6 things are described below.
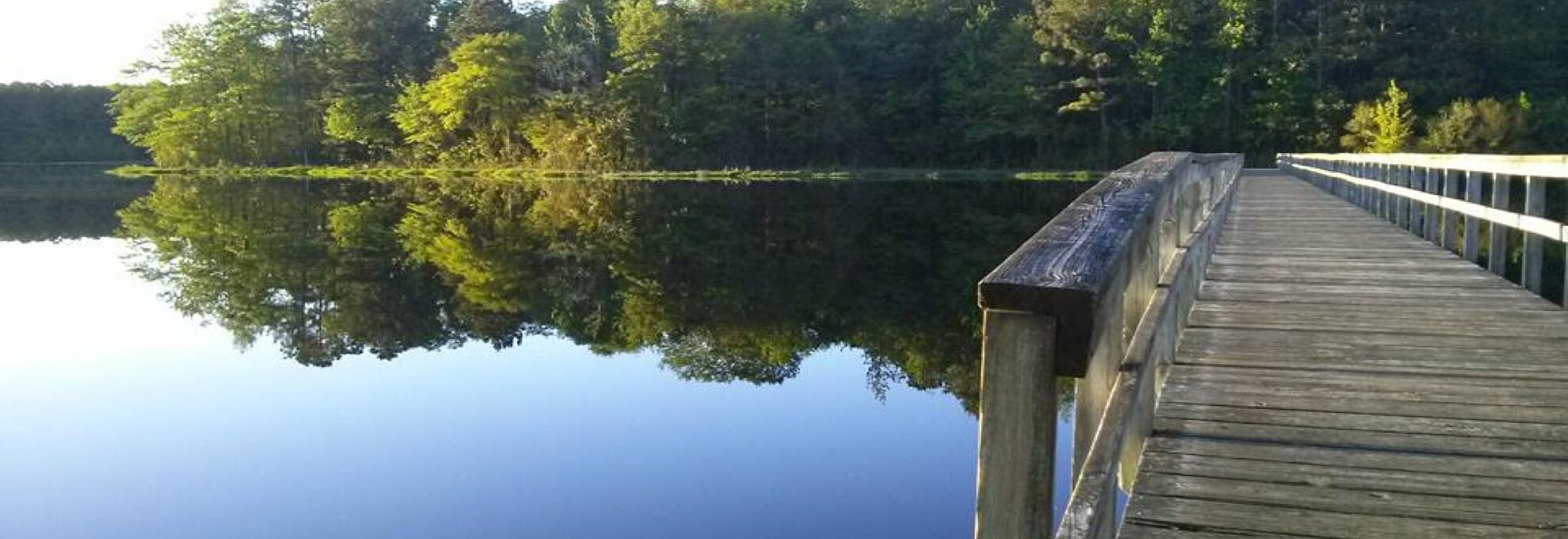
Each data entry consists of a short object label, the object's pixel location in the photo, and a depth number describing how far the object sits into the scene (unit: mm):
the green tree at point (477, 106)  49156
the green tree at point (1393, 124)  37344
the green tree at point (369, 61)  54656
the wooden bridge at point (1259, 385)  1644
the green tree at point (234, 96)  55844
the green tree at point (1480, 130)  35656
